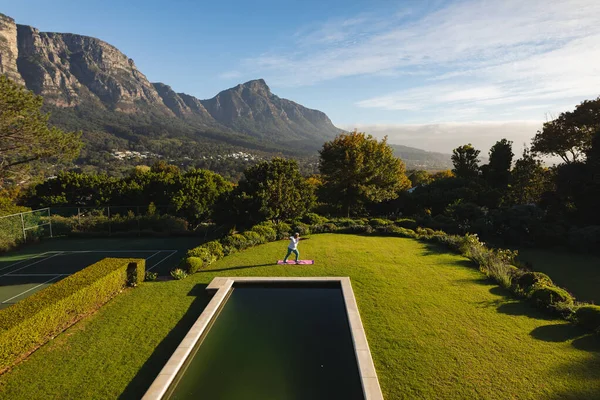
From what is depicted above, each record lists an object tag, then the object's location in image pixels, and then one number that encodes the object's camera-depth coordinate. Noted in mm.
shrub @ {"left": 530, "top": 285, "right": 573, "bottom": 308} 9414
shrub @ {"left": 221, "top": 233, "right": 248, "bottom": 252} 16250
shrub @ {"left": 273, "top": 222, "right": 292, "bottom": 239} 18953
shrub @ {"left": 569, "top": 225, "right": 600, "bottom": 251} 15898
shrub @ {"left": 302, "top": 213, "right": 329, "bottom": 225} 21578
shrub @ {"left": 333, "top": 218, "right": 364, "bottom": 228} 21547
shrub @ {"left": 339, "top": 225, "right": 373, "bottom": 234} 20719
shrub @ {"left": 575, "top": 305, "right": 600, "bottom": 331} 8141
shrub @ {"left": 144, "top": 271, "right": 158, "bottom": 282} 12656
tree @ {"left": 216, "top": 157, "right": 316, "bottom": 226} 19862
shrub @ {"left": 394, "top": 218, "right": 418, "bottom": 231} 21469
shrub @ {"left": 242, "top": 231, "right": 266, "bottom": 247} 17047
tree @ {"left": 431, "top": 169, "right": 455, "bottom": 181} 63578
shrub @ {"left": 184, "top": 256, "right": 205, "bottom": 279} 13156
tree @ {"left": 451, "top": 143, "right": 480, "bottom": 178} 32906
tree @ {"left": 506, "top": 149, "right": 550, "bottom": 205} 27953
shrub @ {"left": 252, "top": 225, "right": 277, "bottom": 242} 18109
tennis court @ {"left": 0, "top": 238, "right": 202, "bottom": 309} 13578
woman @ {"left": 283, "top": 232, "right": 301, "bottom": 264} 13602
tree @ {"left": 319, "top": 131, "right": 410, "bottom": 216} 25953
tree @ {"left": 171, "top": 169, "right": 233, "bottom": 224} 29138
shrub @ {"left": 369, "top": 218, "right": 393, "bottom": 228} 21359
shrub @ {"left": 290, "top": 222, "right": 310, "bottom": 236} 19719
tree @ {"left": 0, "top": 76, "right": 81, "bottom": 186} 18047
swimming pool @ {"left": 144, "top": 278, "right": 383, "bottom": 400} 6172
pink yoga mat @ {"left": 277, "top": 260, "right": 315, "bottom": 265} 14125
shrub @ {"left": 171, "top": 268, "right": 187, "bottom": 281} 12656
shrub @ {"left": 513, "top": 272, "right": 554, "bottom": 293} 10633
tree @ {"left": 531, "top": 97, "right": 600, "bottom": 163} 24688
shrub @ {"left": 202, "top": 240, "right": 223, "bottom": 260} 15061
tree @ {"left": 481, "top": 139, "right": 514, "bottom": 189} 27906
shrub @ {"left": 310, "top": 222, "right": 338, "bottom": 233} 20703
